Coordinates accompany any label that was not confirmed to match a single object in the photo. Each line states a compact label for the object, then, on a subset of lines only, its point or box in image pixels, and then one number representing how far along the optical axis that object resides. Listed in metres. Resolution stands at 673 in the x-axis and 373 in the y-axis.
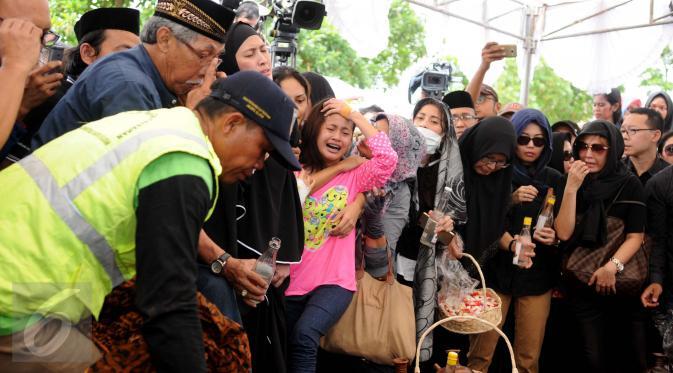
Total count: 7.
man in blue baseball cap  1.93
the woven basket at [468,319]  4.02
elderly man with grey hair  2.80
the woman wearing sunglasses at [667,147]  6.52
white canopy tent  10.30
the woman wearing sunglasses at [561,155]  6.30
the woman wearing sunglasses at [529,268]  5.44
